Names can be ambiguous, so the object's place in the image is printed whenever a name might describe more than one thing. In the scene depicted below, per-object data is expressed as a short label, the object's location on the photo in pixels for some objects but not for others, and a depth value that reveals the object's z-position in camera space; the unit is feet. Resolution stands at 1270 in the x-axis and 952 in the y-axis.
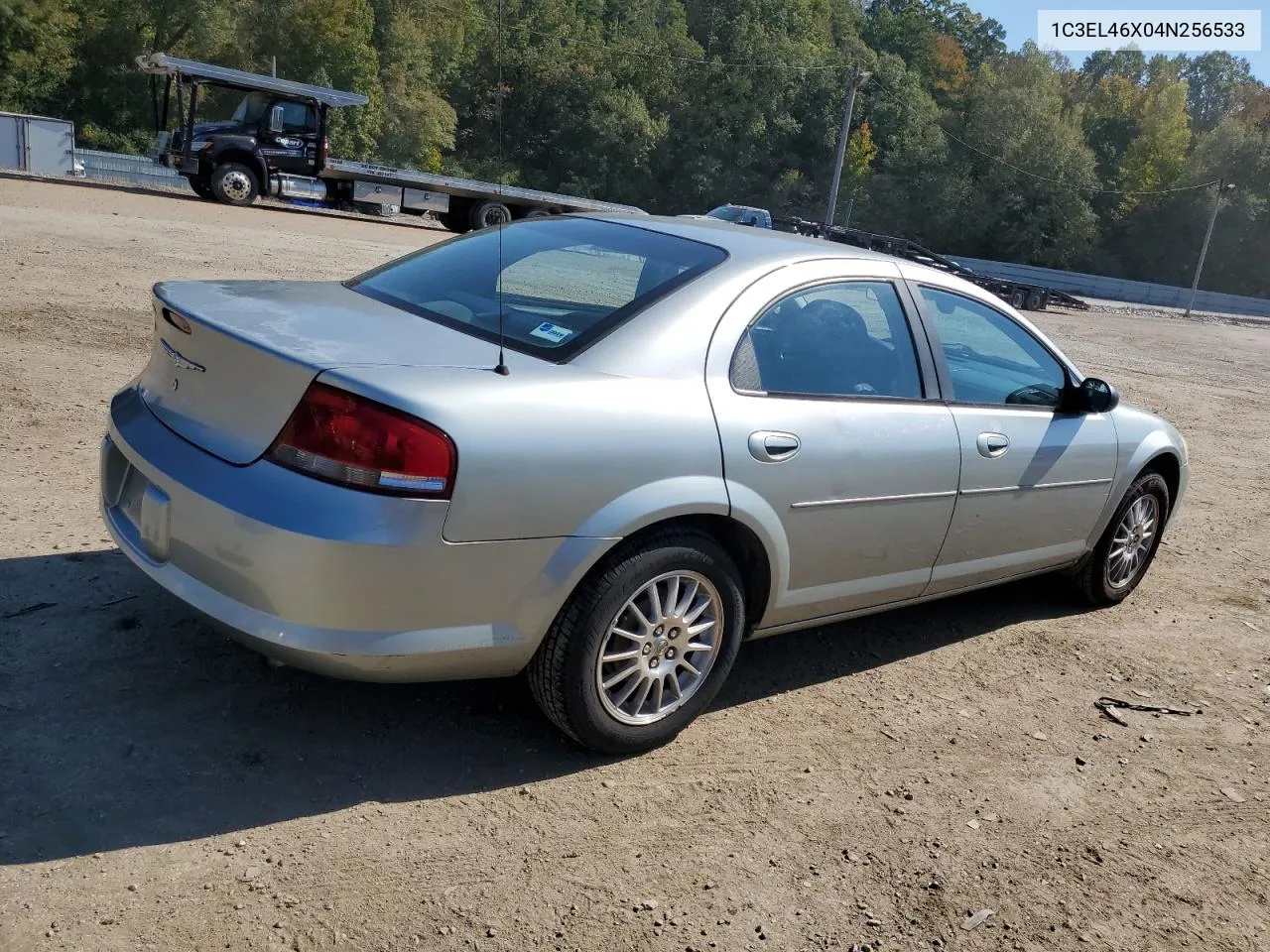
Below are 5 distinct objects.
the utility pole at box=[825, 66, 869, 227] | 144.46
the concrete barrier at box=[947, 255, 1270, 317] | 178.70
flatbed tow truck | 79.77
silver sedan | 9.46
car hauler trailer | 82.80
